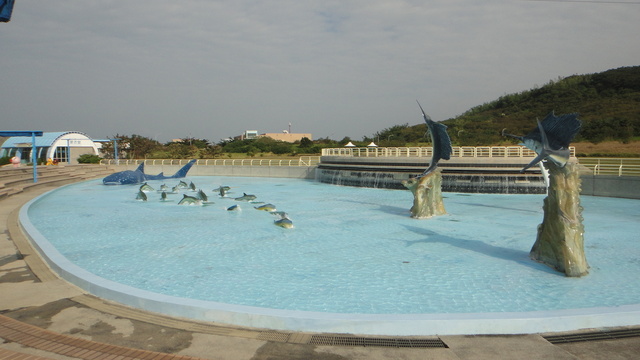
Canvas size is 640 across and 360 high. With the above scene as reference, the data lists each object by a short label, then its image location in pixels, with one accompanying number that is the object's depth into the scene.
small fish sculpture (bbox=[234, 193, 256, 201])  20.34
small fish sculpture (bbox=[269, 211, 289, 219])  15.04
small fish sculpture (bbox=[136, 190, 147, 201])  21.45
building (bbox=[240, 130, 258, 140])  164.02
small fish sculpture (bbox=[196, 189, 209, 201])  19.92
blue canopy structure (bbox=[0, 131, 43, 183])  27.36
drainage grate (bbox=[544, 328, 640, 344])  5.54
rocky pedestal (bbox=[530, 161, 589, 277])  8.64
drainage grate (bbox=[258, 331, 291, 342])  5.53
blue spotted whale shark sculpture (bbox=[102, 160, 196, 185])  30.64
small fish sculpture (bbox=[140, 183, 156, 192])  23.86
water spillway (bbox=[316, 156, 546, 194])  23.31
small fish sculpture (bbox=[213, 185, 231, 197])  22.47
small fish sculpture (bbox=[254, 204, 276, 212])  17.30
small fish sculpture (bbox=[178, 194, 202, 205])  19.69
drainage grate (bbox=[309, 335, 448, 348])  5.42
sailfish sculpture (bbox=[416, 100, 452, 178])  15.12
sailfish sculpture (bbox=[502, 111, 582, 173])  8.39
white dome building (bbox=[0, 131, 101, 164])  52.50
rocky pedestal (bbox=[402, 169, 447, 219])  15.62
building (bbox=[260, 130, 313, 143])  137.75
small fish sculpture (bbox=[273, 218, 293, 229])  14.25
